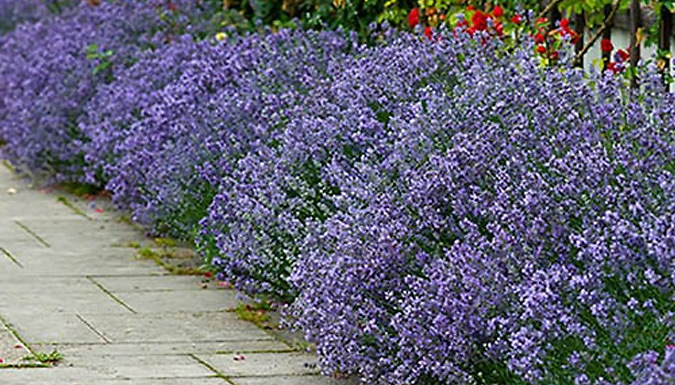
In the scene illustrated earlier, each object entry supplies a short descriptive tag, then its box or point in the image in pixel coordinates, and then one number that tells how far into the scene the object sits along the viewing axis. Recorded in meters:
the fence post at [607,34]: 8.71
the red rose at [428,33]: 9.23
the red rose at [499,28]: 8.74
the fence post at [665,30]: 8.61
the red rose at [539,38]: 8.61
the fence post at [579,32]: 9.35
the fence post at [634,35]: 8.42
